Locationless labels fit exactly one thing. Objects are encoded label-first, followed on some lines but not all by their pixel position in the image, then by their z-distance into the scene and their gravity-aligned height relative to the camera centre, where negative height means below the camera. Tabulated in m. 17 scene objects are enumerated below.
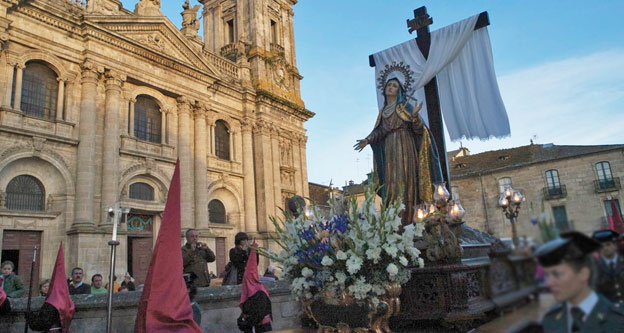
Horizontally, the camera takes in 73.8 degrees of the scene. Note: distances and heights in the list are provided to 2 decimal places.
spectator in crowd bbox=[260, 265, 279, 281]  9.37 -0.41
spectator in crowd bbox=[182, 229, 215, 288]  6.64 +0.02
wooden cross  8.38 +4.03
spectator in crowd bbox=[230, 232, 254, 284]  6.14 +0.05
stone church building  14.44 +5.65
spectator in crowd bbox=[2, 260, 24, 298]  7.74 -0.16
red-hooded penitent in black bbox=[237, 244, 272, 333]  4.51 -0.49
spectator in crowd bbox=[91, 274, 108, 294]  8.80 -0.38
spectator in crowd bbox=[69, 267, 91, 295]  7.48 -0.31
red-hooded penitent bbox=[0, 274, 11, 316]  5.28 -0.39
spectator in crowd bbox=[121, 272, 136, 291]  12.10 -0.56
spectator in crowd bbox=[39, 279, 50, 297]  9.90 -0.44
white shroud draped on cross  8.38 +3.31
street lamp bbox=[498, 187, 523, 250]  7.46 +0.69
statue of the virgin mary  6.47 +1.40
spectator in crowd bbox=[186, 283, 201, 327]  4.70 -0.49
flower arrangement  3.40 -0.04
